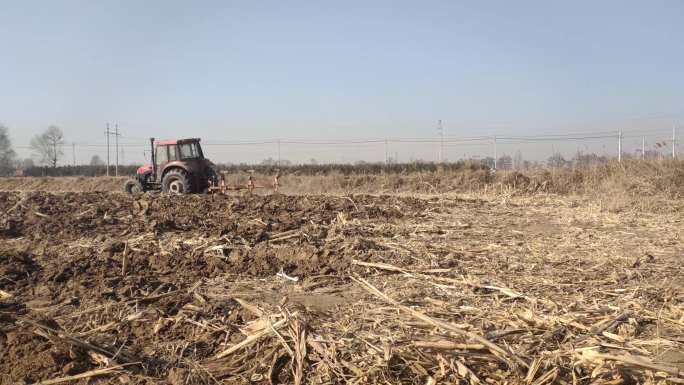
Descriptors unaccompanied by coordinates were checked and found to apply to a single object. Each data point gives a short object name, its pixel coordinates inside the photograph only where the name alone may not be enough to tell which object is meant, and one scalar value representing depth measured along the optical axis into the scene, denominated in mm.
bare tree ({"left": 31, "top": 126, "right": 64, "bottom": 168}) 58322
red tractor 17109
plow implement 16172
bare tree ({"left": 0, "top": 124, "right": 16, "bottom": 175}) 59362
